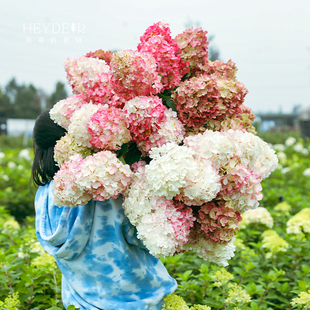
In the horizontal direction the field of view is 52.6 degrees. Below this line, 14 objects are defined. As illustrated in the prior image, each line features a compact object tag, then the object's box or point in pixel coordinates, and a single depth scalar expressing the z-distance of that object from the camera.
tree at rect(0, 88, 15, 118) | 38.47
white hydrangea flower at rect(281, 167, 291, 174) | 6.61
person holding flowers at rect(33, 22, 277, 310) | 1.34
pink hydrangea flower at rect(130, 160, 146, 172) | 1.49
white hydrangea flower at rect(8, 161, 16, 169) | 6.45
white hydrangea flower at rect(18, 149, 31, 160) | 7.76
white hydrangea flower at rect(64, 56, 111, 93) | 1.49
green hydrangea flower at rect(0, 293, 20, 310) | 1.77
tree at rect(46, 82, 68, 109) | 40.37
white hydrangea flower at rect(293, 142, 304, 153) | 9.09
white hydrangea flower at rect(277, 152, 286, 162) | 7.63
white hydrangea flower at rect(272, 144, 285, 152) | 8.93
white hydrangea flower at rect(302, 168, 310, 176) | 6.08
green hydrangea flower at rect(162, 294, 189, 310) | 1.71
